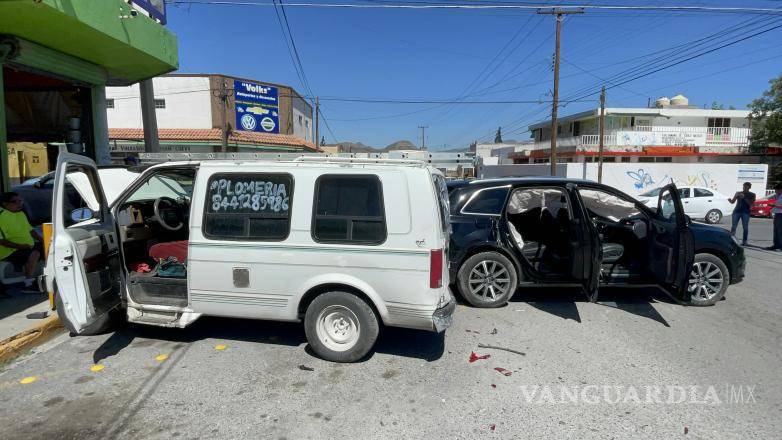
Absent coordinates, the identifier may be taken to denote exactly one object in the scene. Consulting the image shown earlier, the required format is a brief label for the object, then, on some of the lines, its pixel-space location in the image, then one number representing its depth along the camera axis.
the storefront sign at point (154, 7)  7.89
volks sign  27.91
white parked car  17.59
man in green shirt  5.69
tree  33.06
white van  3.74
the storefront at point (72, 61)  5.96
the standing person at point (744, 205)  10.49
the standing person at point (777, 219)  9.79
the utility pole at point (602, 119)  28.42
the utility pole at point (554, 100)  22.96
